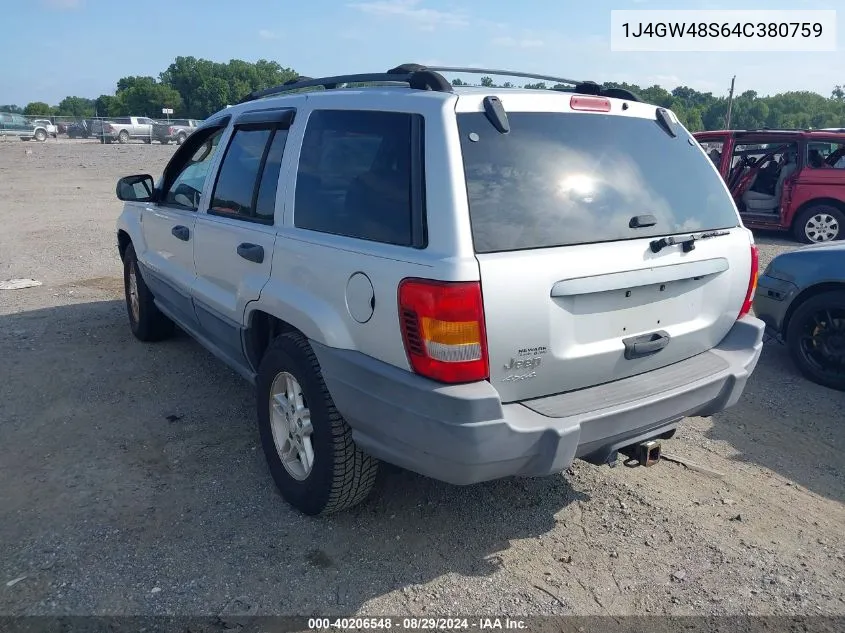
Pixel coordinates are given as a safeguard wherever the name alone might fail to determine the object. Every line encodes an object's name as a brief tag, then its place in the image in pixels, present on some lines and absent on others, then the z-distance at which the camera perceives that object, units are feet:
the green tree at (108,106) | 316.17
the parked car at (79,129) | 162.48
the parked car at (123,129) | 148.36
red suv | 35.06
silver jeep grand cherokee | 8.22
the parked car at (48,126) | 157.48
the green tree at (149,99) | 306.35
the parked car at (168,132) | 144.15
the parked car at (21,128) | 153.17
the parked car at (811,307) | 16.49
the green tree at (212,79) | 317.01
